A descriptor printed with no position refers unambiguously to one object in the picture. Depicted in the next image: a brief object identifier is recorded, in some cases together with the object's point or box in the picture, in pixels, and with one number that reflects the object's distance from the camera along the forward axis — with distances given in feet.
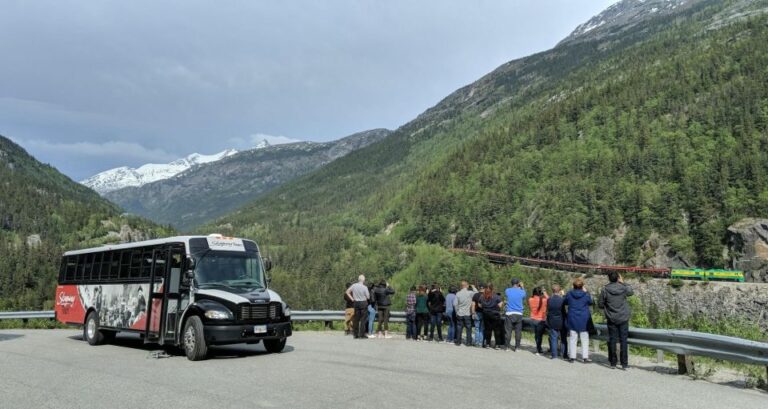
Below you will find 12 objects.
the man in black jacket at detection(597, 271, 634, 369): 39.17
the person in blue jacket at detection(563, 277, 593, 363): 42.24
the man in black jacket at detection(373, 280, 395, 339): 62.75
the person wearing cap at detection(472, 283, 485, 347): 53.72
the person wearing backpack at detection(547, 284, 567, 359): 44.60
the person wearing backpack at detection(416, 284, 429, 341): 60.64
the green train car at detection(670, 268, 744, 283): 233.35
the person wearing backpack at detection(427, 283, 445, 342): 58.95
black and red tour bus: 42.14
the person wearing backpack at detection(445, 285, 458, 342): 58.59
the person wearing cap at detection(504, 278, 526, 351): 50.85
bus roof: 47.16
